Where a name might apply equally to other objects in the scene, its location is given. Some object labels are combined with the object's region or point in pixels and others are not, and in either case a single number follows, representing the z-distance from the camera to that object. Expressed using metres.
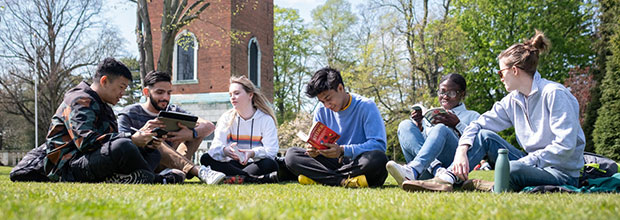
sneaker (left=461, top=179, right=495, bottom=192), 4.27
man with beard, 5.74
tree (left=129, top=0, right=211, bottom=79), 13.53
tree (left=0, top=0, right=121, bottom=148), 27.56
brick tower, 23.92
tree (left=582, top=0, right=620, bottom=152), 19.85
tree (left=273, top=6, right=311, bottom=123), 38.69
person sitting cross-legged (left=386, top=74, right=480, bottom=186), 4.46
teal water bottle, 3.84
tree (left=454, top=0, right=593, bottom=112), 23.69
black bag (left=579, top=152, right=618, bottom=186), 4.27
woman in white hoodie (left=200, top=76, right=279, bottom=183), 6.00
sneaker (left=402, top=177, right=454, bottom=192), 3.94
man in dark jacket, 4.98
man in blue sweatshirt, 4.98
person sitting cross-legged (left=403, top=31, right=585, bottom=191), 3.90
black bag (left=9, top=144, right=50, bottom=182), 5.56
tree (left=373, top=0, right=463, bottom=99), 24.55
